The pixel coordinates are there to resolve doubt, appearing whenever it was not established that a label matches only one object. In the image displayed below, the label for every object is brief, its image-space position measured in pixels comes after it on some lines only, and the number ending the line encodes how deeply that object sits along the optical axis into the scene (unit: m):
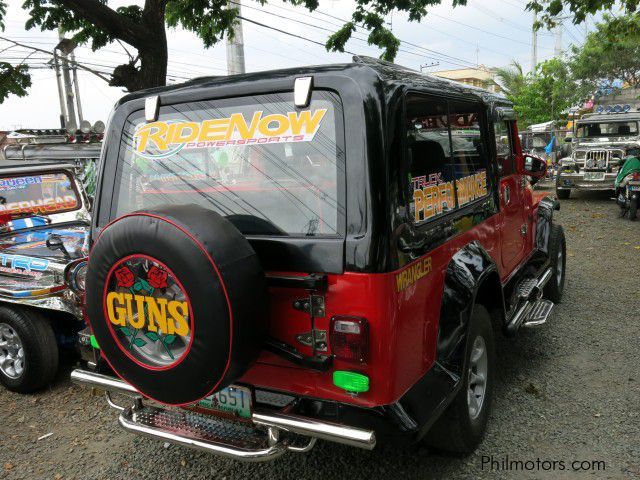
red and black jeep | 2.08
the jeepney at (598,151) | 13.03
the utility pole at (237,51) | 9.71
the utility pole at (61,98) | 15.38
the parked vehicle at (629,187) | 10.38
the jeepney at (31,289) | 3.64
